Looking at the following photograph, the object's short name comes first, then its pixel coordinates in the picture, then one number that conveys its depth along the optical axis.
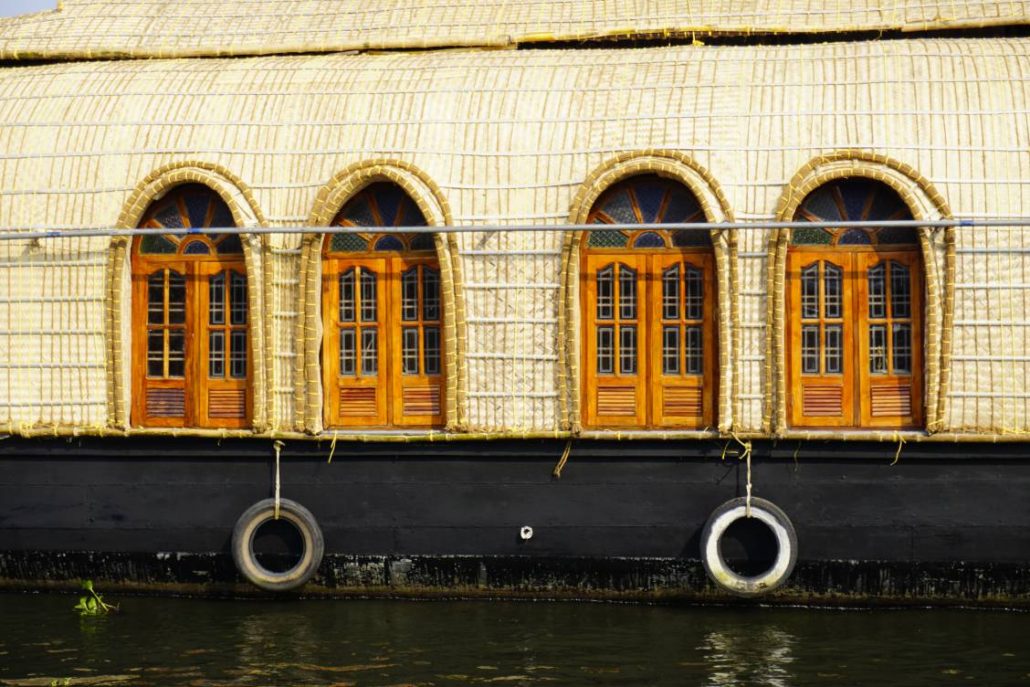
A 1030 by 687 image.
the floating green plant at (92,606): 11.71
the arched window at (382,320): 11.95
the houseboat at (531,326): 11.27
